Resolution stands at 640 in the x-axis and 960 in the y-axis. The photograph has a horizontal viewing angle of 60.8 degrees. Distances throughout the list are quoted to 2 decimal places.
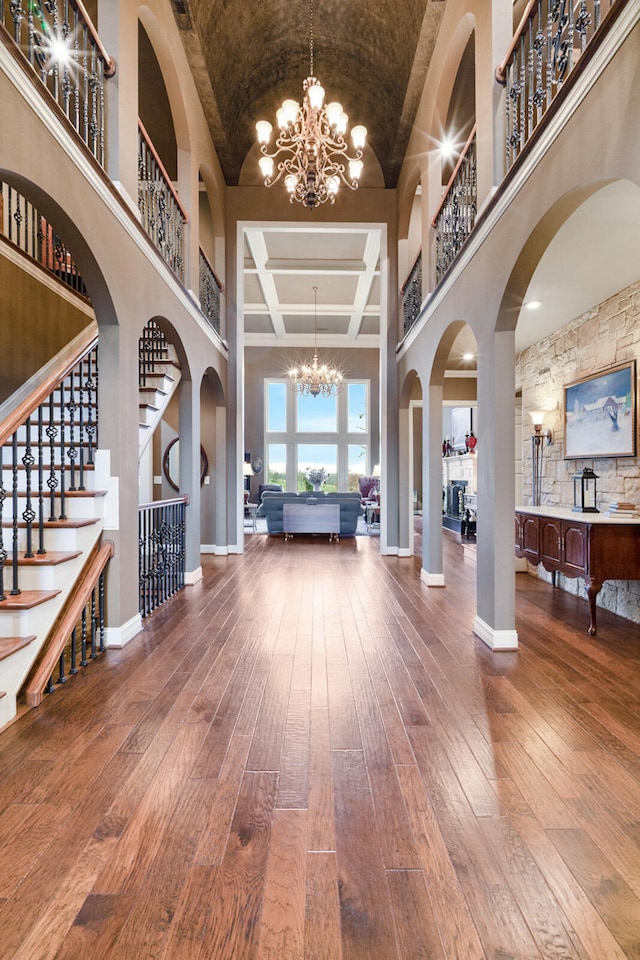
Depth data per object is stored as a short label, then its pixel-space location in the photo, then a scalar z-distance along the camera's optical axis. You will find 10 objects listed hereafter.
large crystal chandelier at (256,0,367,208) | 4.63
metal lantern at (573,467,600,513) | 5.12
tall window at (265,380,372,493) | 14.92
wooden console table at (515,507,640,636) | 4.18
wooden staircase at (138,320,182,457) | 5.59
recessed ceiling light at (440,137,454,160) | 6.17
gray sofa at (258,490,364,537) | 10.23
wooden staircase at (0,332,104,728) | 2.86
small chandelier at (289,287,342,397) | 11.99
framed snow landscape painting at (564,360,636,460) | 4.74
